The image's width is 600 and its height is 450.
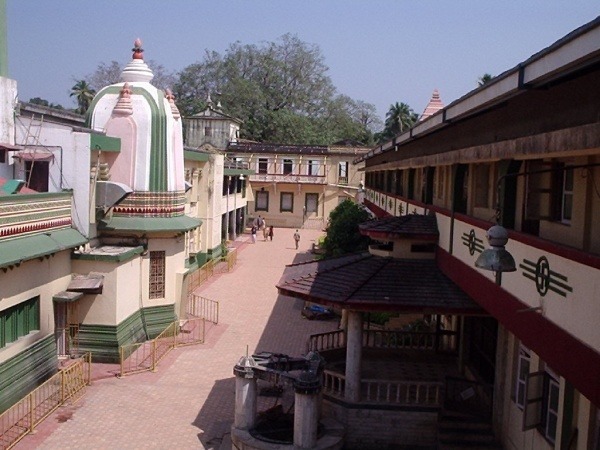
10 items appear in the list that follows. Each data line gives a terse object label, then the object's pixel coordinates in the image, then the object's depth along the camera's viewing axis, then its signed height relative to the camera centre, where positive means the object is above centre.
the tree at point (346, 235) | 26.42 -2.12
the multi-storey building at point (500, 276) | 6.21 -1.21
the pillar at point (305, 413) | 11.29 -3.73
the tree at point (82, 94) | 65.81 +6.89
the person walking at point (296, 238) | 43.25 -3.69
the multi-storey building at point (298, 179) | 55.23 -0.14
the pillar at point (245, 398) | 12.03 -3.76
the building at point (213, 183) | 32.62 -0.49
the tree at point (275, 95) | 68.56 +8.02
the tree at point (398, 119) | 75.81 +6.61
